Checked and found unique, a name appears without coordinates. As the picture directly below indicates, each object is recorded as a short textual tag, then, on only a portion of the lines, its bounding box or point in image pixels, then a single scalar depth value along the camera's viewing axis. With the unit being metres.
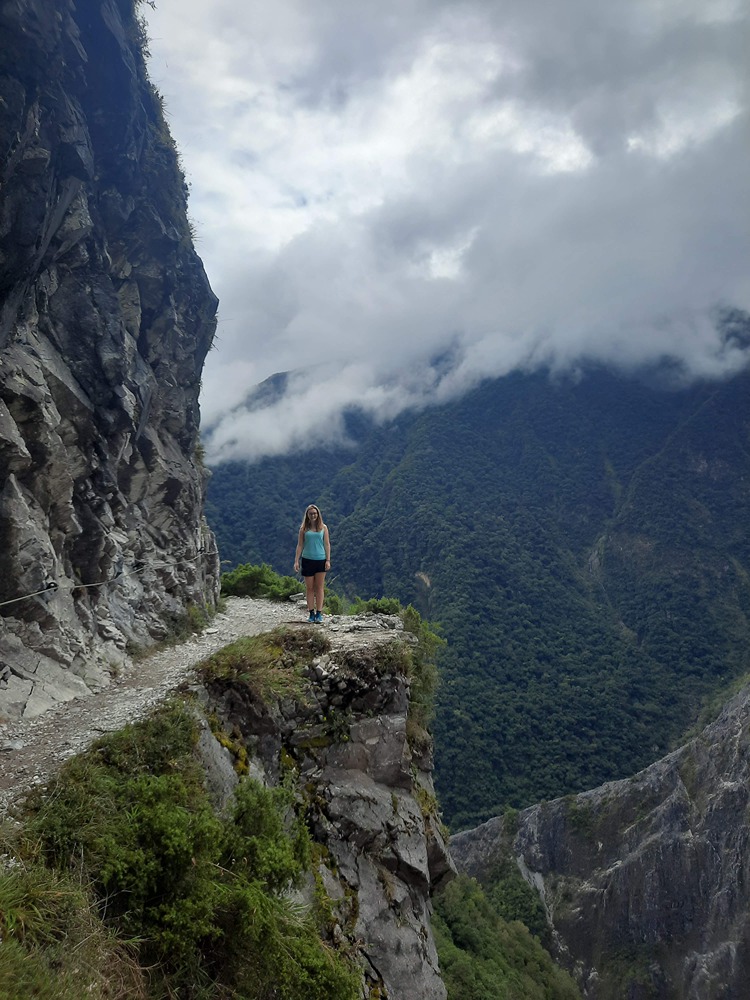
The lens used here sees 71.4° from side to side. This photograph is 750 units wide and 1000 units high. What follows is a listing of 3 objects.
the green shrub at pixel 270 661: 7.70
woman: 10.73
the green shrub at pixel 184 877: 4.08
